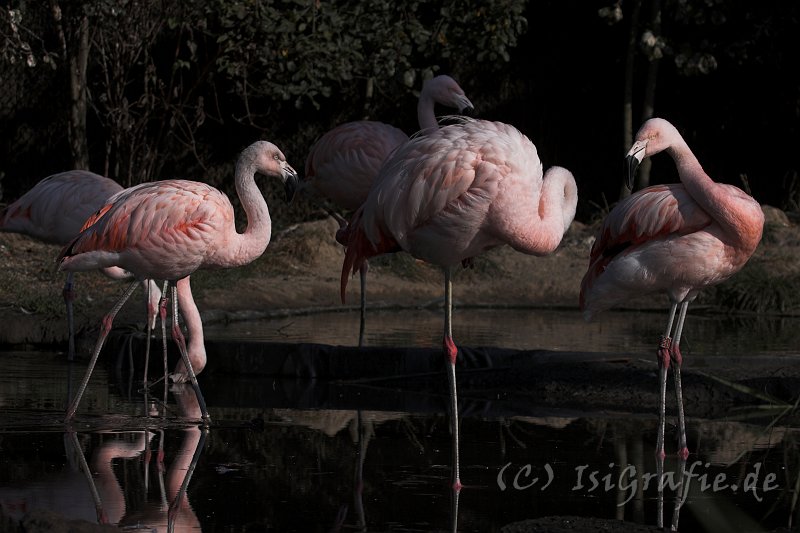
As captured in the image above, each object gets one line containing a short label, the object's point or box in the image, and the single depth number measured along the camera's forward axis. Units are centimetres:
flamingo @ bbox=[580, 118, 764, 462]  1104
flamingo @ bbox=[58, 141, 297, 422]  1216
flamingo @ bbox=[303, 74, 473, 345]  1672
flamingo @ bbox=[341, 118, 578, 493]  1056
